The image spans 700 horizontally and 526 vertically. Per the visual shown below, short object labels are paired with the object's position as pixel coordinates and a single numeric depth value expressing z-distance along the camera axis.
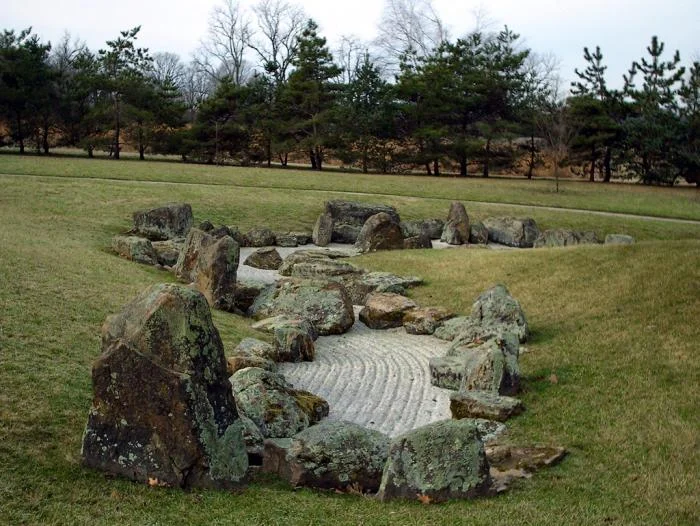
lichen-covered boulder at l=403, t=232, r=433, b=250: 29.39
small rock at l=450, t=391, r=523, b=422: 11.51
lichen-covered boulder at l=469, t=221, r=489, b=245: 32.88
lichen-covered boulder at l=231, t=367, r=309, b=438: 10.30
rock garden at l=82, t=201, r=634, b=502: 8.05
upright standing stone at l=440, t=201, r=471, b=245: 32.12
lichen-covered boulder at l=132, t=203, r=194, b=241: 29.53
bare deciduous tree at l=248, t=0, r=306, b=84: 78.47
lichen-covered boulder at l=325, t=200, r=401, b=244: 32.75
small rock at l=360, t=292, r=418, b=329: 18.75
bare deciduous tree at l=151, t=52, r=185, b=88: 108.75
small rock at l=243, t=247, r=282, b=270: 26.10
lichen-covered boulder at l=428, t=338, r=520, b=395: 12.59
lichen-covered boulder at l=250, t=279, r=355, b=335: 18.11
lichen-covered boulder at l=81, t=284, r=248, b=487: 8.00
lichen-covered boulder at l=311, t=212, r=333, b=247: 32.28
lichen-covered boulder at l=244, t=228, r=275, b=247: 30.97
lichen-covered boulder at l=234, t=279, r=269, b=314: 19.94
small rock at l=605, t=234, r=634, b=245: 30.22
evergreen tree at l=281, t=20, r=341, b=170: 56.31
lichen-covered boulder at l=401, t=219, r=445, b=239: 32.91
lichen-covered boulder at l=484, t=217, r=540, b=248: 33.09
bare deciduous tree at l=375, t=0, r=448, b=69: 79.12
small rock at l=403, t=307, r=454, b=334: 17.92
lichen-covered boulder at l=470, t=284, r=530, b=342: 15.80
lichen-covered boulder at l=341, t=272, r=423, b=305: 21.70
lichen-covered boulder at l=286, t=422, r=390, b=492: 8.48
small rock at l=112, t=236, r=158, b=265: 24.02
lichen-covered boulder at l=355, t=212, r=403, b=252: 29.06
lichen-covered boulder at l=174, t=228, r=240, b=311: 19.20
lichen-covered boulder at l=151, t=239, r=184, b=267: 24.31
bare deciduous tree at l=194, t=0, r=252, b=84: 84.00
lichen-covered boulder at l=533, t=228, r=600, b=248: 31.17
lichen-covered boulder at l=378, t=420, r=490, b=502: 8.00
